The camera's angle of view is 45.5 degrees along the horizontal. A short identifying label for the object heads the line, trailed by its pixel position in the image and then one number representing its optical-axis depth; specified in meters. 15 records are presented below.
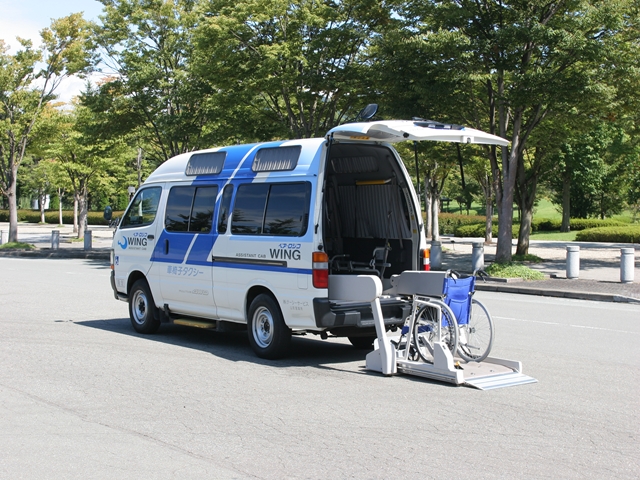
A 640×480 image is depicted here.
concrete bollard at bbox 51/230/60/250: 34.47
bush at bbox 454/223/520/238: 48.43
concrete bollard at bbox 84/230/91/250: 33.97
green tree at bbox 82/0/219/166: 29.05
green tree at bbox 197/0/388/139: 23.56
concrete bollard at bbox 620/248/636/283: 19.88
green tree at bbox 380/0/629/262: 19.19
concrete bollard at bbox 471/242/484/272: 22.11
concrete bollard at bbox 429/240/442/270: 24.27
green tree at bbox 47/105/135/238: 33.25
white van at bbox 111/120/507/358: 8.55
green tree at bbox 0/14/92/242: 32.41
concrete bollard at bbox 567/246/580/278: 20.73
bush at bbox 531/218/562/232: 52.03
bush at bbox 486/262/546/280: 20.47
